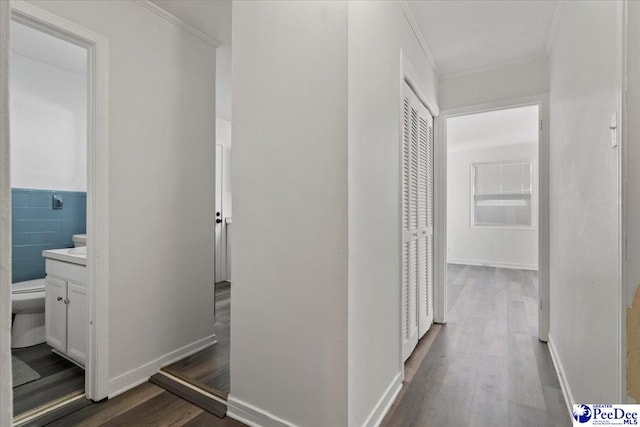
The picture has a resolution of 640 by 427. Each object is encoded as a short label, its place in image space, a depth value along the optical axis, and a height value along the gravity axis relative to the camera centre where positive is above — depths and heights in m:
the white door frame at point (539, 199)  2.81 +0.13
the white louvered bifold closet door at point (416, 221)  2.39 -0.06
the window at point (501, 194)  6.45 +0.40
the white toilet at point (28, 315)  2.57 -0.85
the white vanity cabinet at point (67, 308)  2.18 -0.69
